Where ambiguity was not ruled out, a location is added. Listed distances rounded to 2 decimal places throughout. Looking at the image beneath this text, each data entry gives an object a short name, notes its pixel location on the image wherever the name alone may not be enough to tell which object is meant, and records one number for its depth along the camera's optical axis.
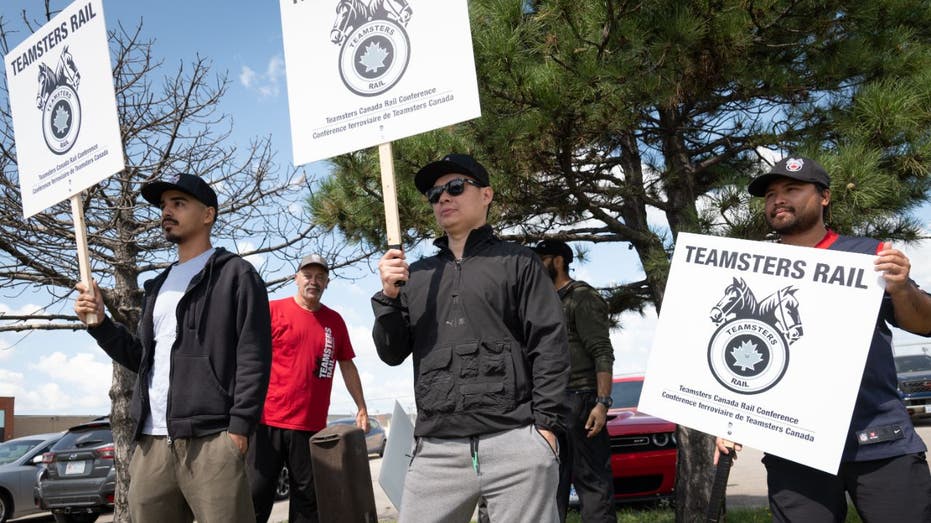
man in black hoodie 3.35
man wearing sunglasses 2.86
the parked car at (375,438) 19.11
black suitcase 5.05
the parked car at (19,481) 11.90
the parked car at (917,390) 15.75
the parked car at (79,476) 10.48
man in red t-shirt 5.11
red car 7.57
